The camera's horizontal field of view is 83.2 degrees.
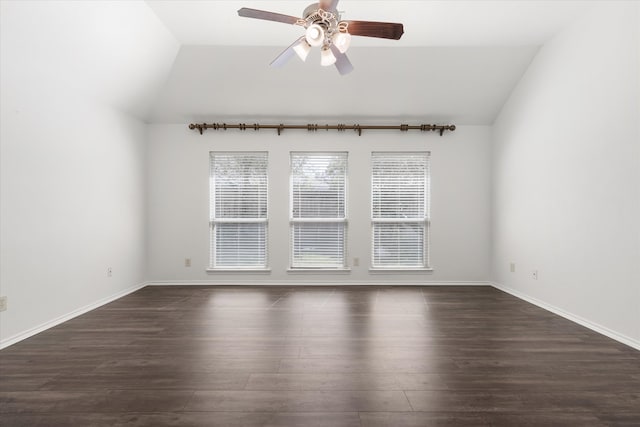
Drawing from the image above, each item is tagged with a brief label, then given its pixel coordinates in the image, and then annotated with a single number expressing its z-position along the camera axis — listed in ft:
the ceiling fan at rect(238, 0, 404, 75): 8.43
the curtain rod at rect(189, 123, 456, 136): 17.62
